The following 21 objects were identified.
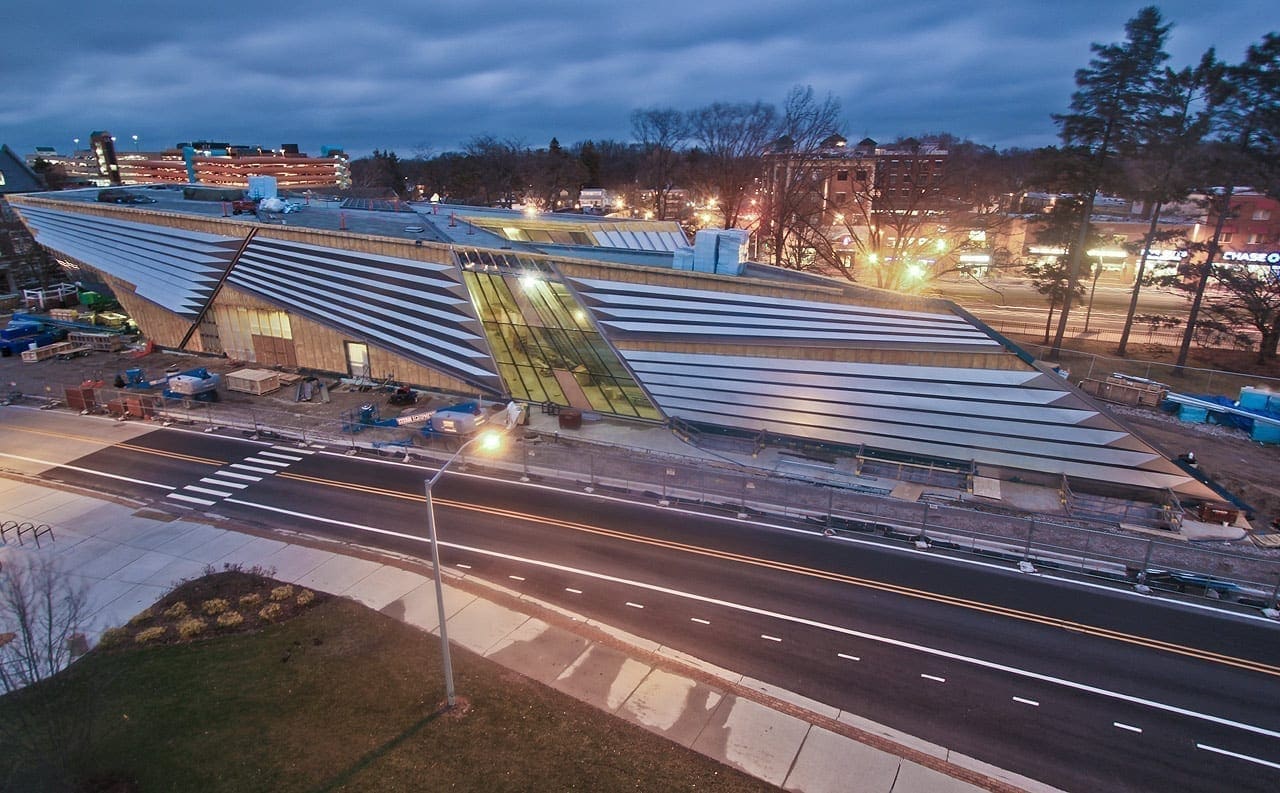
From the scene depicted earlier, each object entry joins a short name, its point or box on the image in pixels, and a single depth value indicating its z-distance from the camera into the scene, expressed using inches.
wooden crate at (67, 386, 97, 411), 1359.5
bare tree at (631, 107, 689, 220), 2878.9
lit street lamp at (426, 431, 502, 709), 526.5
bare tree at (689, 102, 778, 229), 2337.6
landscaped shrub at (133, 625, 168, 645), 657.6
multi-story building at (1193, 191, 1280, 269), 2625.5
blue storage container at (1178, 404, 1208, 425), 1306.6
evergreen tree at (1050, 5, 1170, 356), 1498.5
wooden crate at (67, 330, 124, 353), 1817.2
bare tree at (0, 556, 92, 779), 455.5
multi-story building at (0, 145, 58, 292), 2527.1
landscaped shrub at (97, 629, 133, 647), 655.8
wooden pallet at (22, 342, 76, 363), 1722.4
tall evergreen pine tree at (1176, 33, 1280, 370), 1358.3
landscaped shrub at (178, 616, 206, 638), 668.7
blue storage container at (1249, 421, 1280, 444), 1212.5
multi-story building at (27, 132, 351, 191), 6761.8
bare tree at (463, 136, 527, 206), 4407.0
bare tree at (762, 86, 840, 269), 2092.8
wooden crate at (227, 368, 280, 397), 1451.8
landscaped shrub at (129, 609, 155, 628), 692.7
